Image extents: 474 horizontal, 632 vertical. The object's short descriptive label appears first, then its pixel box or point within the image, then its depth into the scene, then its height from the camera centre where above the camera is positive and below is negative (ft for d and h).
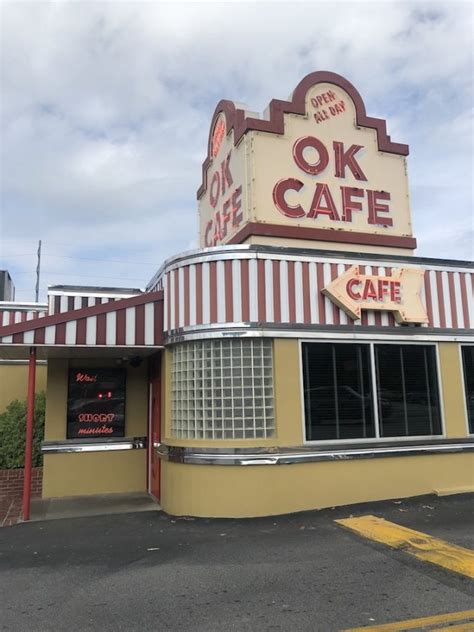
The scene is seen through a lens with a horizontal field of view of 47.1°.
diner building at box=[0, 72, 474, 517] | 25.86 +3.06
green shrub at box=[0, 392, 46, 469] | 32.96 -1.29
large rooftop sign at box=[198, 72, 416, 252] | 30.50 +13.58
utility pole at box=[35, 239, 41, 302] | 146.72 +38.34
